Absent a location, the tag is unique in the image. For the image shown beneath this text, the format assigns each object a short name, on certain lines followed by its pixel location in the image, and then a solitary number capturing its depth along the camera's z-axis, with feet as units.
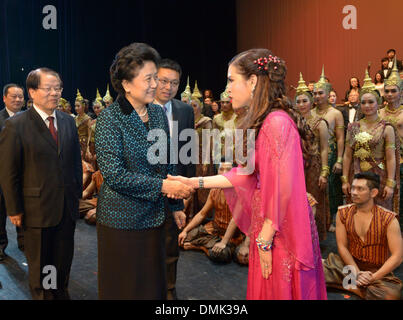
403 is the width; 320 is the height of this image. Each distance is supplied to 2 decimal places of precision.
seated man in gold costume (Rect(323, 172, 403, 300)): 8.44
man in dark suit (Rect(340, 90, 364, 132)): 19.25
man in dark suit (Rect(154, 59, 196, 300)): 8.16
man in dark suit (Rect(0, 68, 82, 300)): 7.63
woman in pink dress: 4.70
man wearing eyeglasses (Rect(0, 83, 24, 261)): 11.49
